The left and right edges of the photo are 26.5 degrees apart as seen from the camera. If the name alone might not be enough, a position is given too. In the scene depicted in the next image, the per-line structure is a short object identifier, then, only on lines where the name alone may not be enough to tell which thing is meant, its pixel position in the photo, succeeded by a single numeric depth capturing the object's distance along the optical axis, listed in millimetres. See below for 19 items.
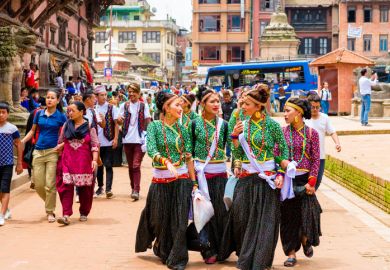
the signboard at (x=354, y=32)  74138
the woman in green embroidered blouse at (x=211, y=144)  8328
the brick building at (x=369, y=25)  82438
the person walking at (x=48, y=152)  10852
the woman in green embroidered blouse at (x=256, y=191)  7406
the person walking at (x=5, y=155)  10555
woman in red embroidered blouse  8039
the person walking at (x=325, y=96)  32906
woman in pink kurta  10570
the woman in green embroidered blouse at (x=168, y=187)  7980
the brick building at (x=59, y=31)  26734
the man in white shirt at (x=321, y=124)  10211
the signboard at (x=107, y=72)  46969
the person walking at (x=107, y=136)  13570
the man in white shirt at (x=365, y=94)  25062
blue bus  49156
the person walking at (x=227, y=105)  20141
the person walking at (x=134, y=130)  12938
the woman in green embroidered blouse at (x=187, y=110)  10067
